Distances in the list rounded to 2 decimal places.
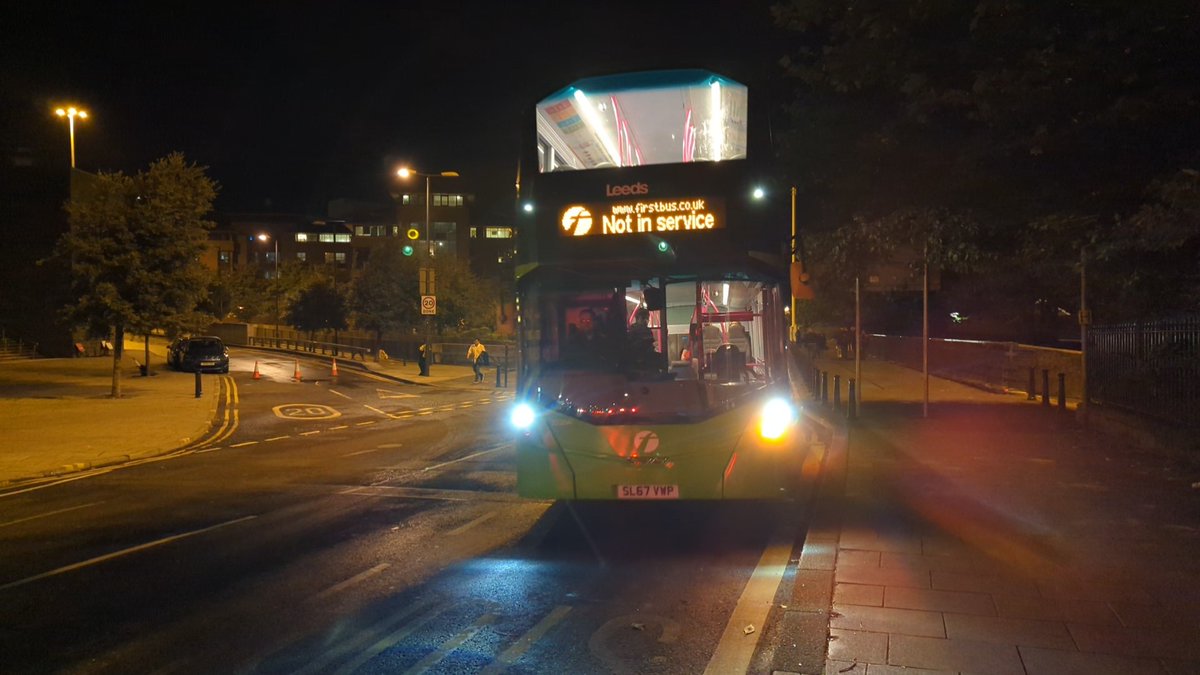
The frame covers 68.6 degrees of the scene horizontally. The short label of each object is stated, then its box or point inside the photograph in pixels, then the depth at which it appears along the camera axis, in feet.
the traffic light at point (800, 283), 34.83
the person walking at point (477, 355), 111.39
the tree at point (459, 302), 169.37
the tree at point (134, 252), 78.54
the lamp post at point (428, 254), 105.81
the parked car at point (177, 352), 124.81
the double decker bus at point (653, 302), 27.91
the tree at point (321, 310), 199.52
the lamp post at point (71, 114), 129.39
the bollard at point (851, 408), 57.81
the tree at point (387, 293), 165.27
